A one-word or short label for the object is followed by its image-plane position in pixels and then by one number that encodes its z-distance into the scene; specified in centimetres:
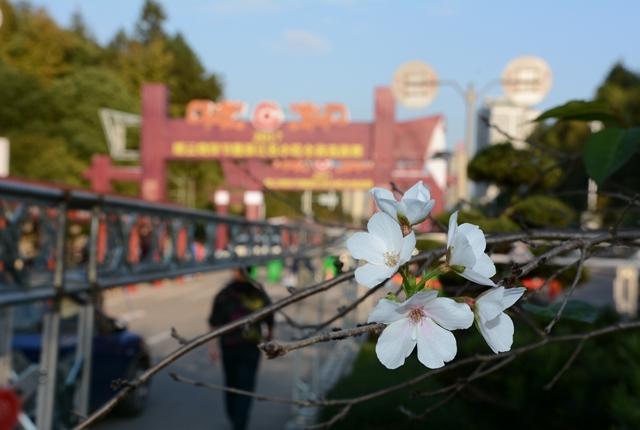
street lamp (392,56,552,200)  1428
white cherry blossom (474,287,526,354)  90
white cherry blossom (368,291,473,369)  86
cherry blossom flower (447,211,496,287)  90
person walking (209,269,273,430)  835
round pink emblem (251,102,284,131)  2619
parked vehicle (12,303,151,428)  883
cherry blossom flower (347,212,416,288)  91
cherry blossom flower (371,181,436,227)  97
